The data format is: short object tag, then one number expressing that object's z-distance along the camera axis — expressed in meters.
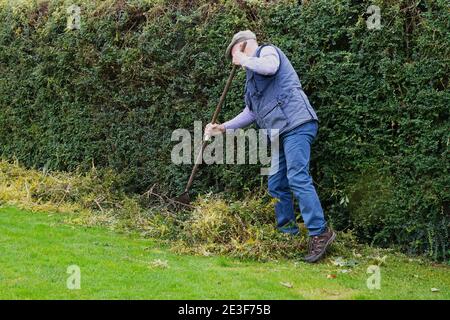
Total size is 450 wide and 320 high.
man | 6.06
